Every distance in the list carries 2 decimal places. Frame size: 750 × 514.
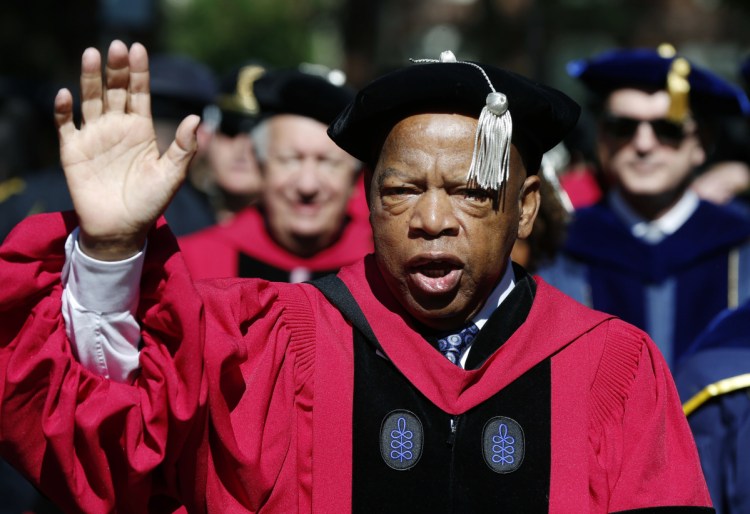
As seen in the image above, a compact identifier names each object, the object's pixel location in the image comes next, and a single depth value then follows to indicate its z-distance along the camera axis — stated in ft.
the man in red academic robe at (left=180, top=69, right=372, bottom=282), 36.91
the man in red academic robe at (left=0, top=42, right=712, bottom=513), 19.04
